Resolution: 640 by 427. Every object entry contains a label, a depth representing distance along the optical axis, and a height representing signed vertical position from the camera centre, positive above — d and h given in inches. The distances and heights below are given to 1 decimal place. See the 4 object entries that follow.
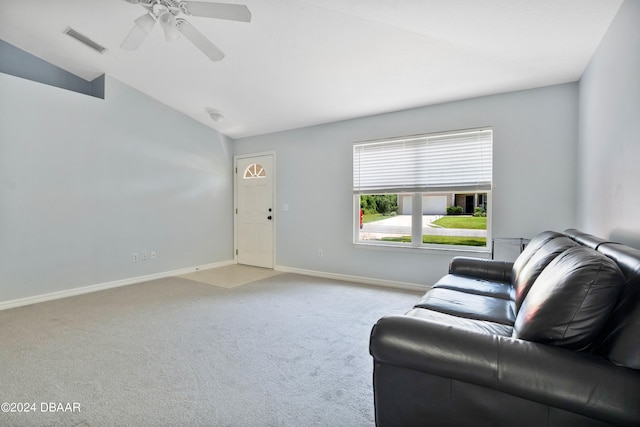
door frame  199.0 +8.0
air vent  123.3 +72.4
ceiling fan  83.0 +56.5
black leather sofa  36.2 -20.0
